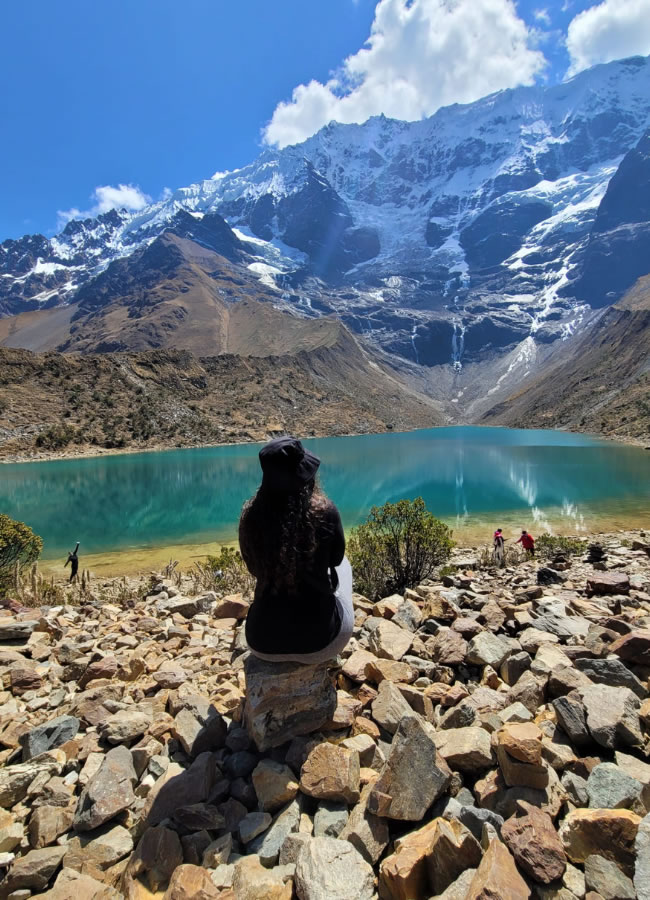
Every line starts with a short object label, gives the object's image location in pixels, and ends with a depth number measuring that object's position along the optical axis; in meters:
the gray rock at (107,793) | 2.62
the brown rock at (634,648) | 3.66
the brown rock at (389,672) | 3.79
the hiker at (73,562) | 12.77
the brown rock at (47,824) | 2.54
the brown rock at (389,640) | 4.23
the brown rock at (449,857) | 2.12
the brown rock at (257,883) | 2.14
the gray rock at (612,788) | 2.35
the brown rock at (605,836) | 2.07
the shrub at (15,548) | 9.65
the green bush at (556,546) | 12.20
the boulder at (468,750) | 2.75
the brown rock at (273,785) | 2.70
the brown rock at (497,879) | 1.87
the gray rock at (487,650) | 4.00
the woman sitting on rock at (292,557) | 3.08
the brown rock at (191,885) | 2.11
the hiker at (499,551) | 11.28
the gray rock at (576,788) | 2.46
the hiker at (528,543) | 12.77
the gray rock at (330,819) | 2.53
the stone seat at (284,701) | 3.13
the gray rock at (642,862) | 1.89
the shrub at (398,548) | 8.92
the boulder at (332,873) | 2.11
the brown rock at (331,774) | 2.64
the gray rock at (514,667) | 3.82
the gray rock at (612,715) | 2.75
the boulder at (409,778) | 2.46
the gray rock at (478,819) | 2.33
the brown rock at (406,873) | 2.09
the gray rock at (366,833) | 2.35
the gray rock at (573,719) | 2.85
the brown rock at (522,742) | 2.47
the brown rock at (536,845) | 2.02
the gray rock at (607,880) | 1.91
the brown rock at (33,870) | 2.28
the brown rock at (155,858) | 2.32
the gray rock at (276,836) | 2.39
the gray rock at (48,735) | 3.22
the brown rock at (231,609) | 6.34
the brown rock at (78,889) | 2.17
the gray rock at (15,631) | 5.21
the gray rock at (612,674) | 3.37
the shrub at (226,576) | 9.23
